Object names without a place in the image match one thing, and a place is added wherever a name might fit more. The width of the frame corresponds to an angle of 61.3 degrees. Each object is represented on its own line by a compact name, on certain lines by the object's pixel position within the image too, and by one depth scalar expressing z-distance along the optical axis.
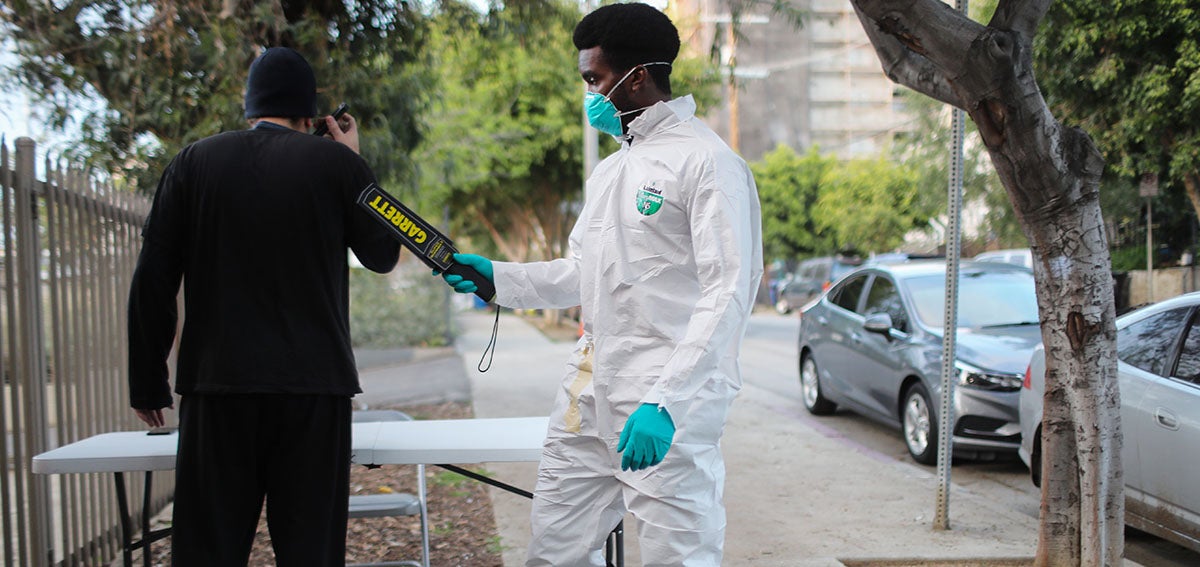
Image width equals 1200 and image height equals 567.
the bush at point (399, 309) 16.97
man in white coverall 2.53
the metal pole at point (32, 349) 4.06
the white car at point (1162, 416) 4.57
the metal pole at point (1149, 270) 14.04
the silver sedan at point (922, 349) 6.97
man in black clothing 2.63
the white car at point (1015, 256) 18.27
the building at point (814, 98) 68.06
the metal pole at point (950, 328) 5.41
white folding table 3.41
